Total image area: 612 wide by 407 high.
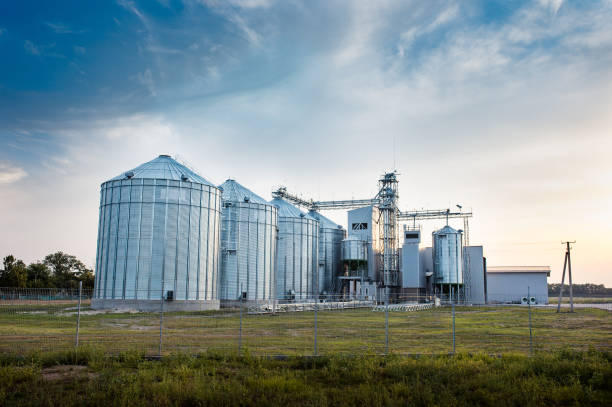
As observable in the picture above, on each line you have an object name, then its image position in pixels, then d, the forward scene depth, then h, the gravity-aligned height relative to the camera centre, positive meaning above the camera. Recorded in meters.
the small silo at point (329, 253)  80.62 +3.05
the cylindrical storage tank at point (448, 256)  77.25 +2.44
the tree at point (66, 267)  97.48 +0.16
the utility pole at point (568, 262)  53.69 +1.15
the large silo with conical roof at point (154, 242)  45.91 +2.60
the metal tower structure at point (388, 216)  76.75 +9.53
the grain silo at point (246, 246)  58.00 +2.92
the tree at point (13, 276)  70.44 -1.32
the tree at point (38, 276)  75.27 -1.48
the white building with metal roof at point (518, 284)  83.44 -2.15
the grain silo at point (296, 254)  69.81 +2.42
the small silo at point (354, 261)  79.25 +1.54
